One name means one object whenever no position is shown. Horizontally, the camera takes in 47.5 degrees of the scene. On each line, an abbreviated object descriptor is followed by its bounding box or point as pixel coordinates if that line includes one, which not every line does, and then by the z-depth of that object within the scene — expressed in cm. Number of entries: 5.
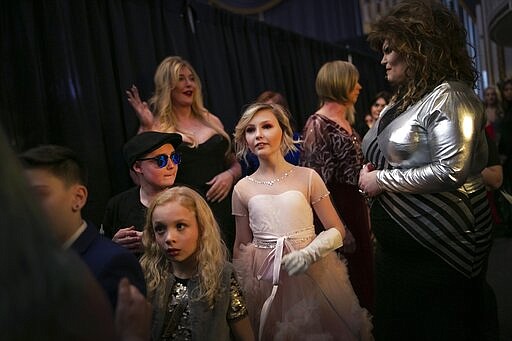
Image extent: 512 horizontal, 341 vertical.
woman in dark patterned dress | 308
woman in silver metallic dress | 180
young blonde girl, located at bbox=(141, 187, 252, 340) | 191
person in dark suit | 139
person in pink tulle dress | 216
